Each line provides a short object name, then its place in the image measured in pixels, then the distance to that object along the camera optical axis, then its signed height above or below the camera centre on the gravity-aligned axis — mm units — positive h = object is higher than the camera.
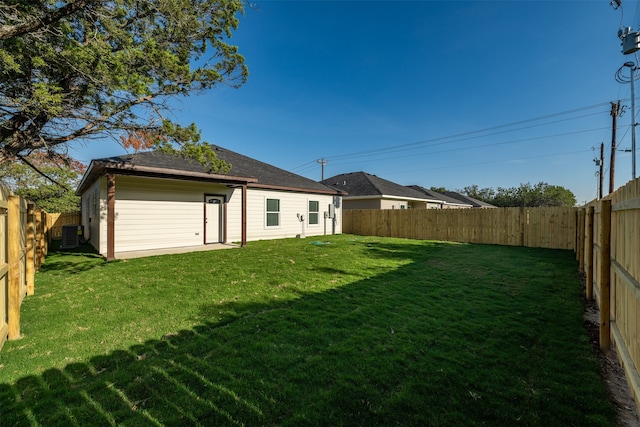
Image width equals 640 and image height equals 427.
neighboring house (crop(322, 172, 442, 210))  20391 +1464
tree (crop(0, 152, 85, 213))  18925 +1793
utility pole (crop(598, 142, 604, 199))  21470 +4136
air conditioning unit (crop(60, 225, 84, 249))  10664 -1035
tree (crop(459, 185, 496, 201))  54116 +4156
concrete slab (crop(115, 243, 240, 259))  8594 -1364
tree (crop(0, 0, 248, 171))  4941 +2947
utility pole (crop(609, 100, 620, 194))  16500 +4602
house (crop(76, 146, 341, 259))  8719 +314
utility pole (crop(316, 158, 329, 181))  31484 +5771
